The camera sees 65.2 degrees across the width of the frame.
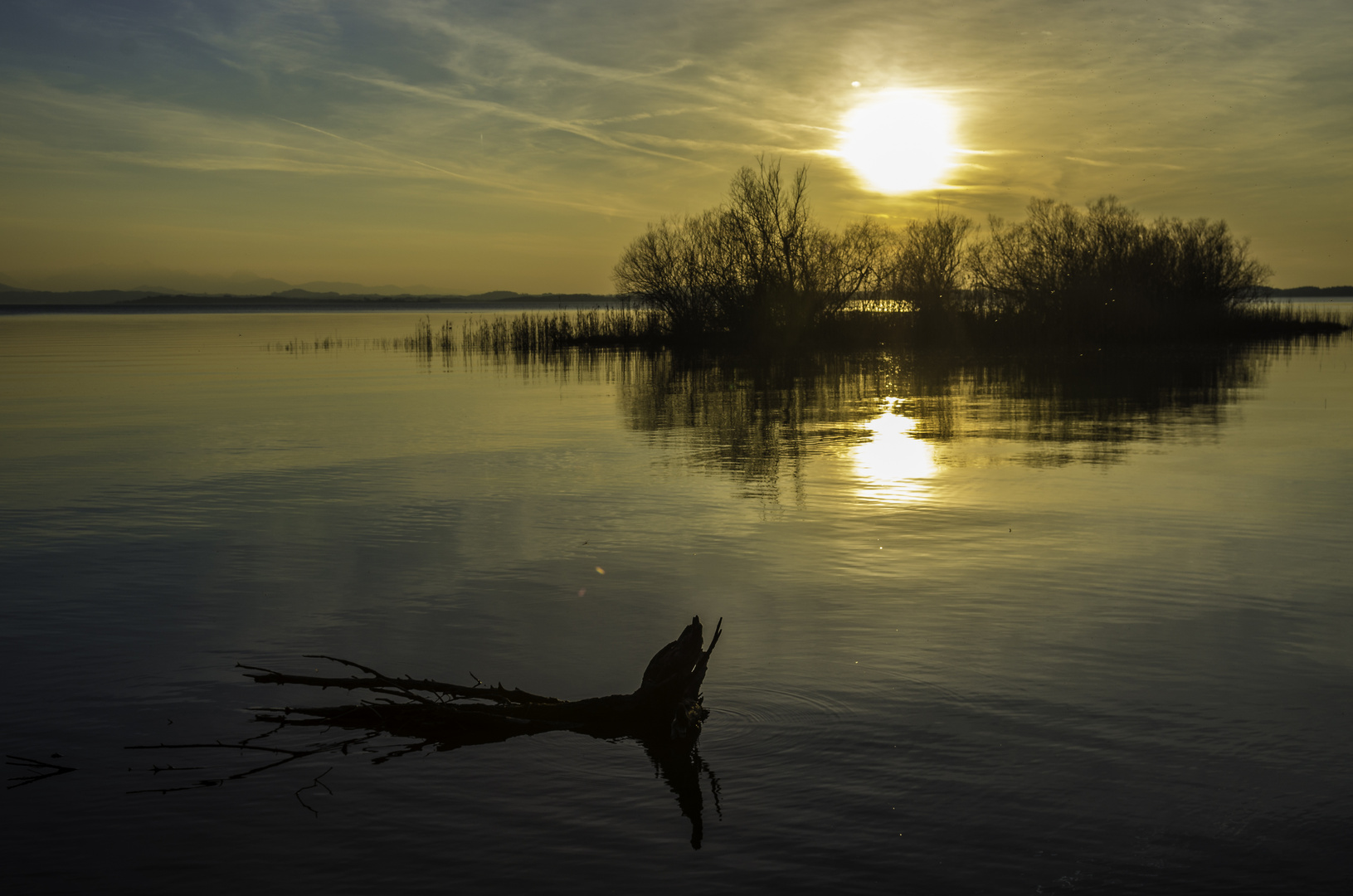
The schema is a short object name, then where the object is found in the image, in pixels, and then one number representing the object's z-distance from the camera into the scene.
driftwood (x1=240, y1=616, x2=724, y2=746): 6.57
